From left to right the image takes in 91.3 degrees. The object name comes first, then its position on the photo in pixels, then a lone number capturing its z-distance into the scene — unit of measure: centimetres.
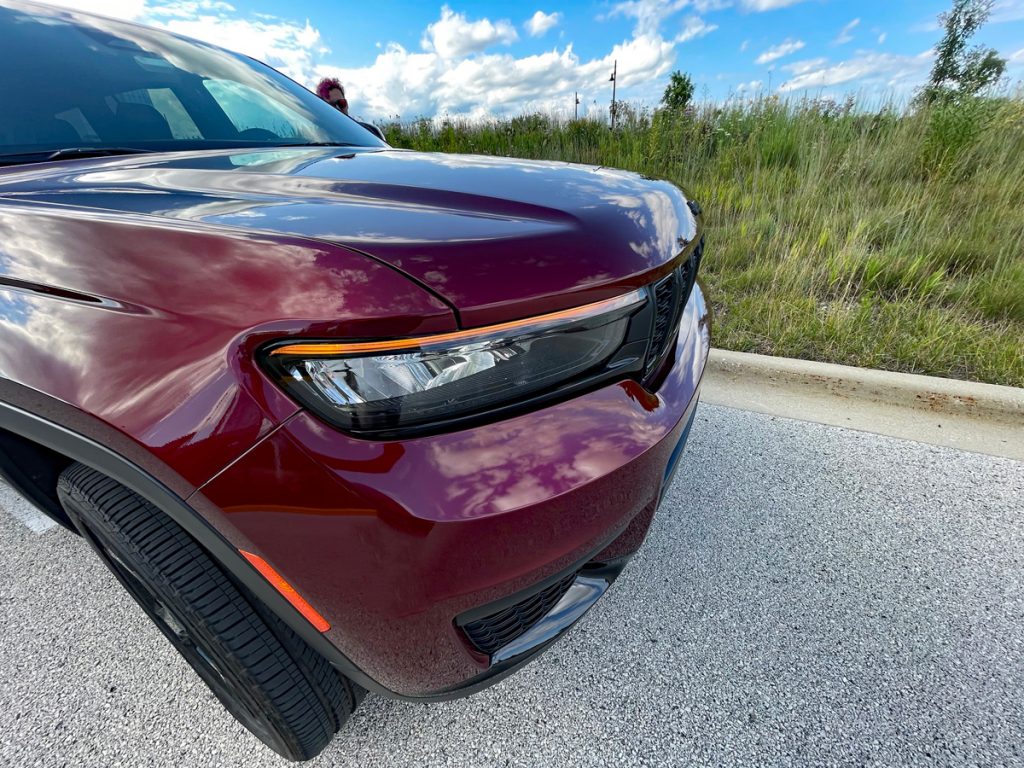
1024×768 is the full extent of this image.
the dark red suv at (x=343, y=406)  79
